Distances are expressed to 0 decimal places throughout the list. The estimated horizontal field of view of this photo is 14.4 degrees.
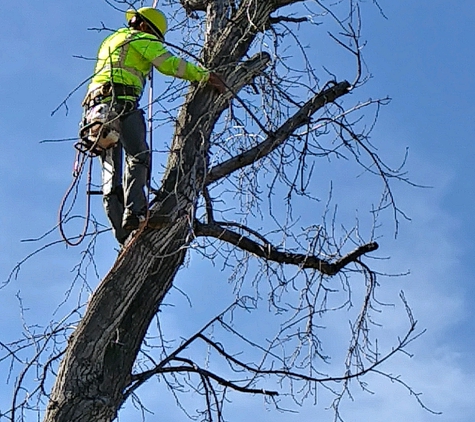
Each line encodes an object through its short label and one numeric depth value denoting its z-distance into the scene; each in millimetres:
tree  7919
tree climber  8776
